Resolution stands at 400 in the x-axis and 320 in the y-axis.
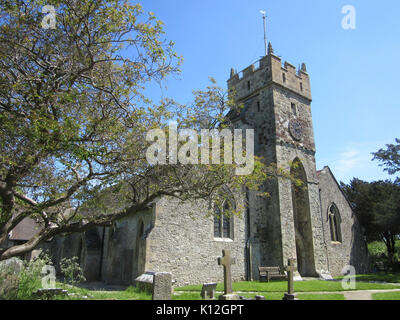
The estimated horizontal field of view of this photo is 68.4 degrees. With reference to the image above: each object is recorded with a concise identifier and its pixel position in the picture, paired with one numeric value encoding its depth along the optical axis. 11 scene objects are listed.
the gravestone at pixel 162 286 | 7.65
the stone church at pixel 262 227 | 15.84
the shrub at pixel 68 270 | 9.43
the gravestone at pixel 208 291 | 10.55
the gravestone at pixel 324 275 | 19.70
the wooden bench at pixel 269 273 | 16.89
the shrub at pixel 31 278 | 9.32
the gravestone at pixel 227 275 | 9.18
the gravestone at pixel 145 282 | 10.33
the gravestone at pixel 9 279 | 8.02
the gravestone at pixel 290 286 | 9.95
